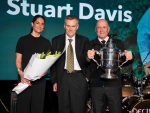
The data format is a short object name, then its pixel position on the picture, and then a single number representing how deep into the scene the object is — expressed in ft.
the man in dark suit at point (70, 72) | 7.68
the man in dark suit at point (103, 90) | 7.13
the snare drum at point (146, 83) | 11.62
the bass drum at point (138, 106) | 11.09
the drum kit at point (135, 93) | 11.14
